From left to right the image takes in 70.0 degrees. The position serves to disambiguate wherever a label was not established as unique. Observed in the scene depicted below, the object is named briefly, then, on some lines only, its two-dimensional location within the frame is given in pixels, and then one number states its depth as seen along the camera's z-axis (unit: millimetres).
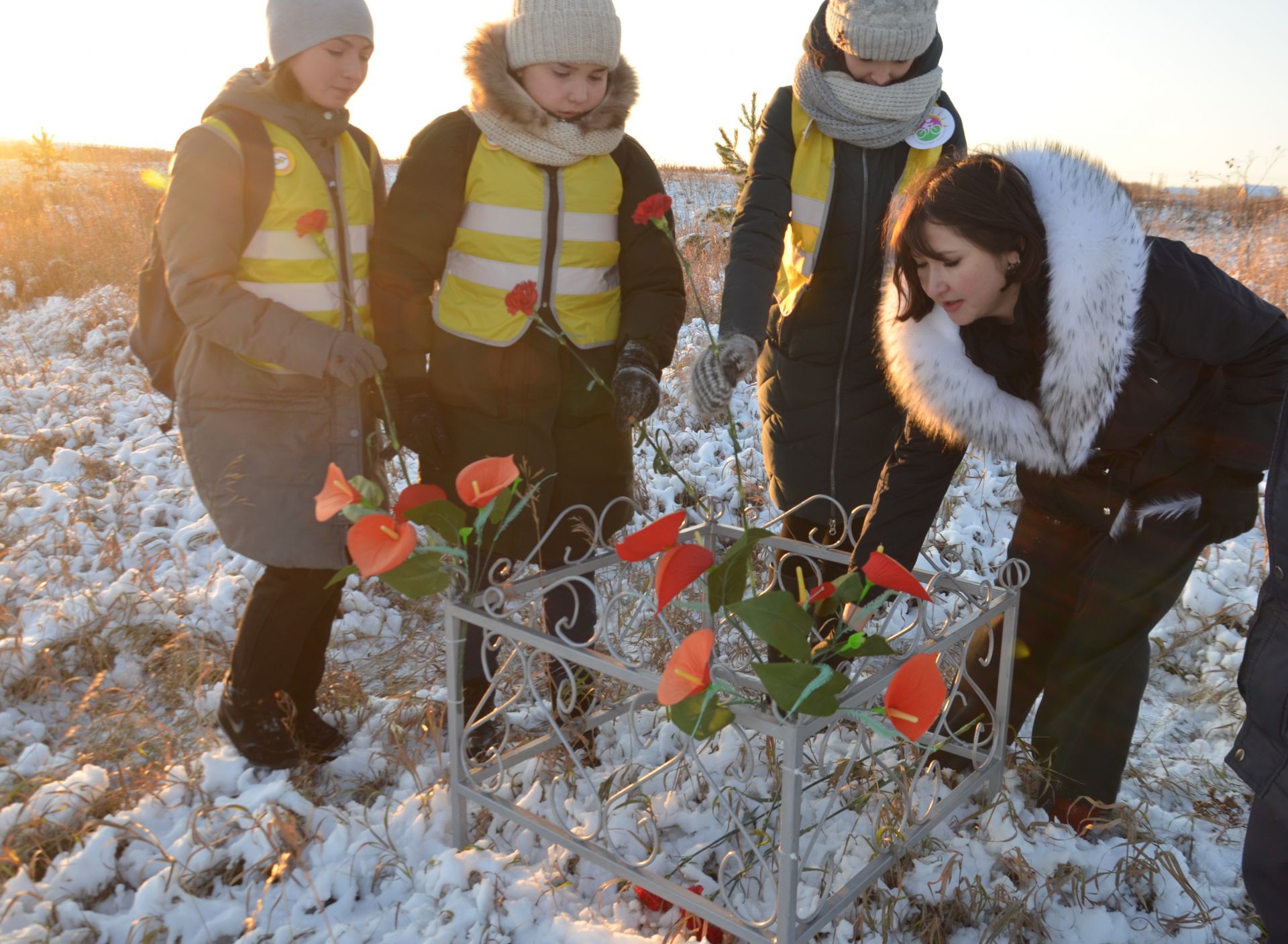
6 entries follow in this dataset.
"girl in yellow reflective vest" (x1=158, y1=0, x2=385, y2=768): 1865
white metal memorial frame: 1583
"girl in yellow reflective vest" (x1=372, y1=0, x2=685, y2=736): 2057
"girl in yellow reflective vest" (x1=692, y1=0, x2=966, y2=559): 2123
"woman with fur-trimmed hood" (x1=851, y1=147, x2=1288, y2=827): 1704
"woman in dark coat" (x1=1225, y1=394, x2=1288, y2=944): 1325
